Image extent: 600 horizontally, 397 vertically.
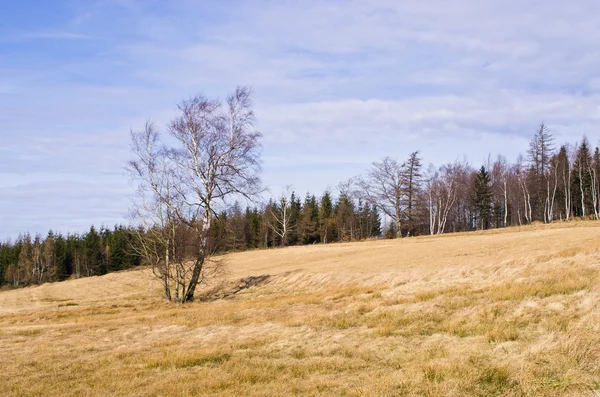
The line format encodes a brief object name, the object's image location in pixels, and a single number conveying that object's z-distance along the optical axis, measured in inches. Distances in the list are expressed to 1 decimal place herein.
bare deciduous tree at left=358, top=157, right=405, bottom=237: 2421.3
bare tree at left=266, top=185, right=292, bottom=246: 3287.2
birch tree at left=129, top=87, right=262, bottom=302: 1013.8
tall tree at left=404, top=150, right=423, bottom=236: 2481.5
